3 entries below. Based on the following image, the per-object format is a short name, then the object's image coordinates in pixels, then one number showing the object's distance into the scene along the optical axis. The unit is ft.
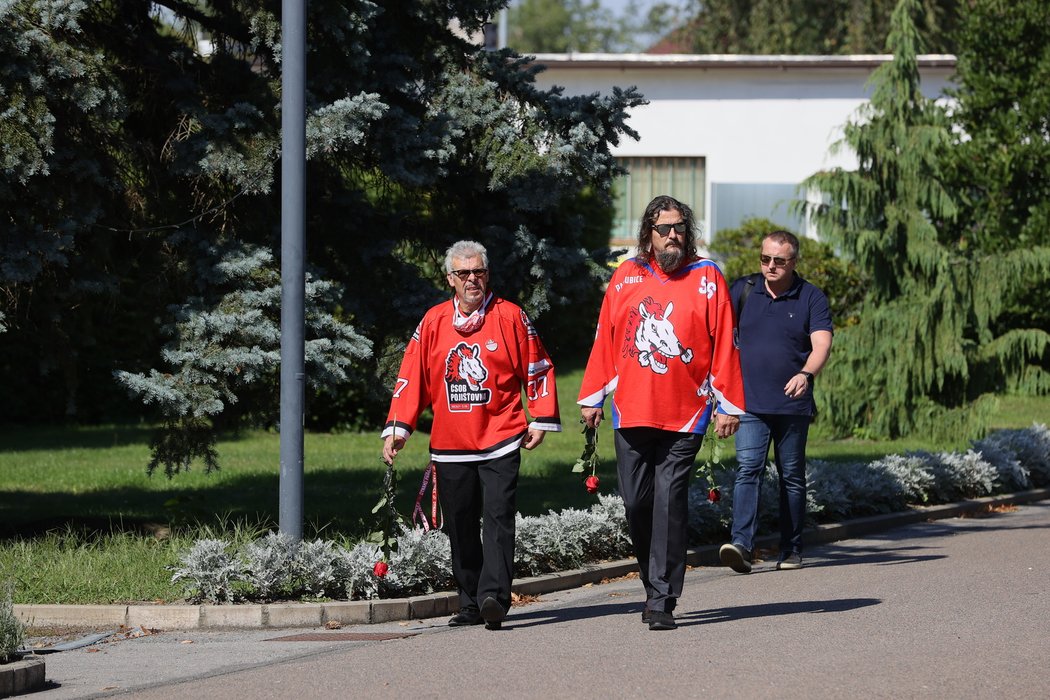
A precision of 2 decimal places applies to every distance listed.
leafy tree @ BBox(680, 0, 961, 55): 220.71
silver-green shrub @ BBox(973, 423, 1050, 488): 84.30
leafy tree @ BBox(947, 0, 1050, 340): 125.01
